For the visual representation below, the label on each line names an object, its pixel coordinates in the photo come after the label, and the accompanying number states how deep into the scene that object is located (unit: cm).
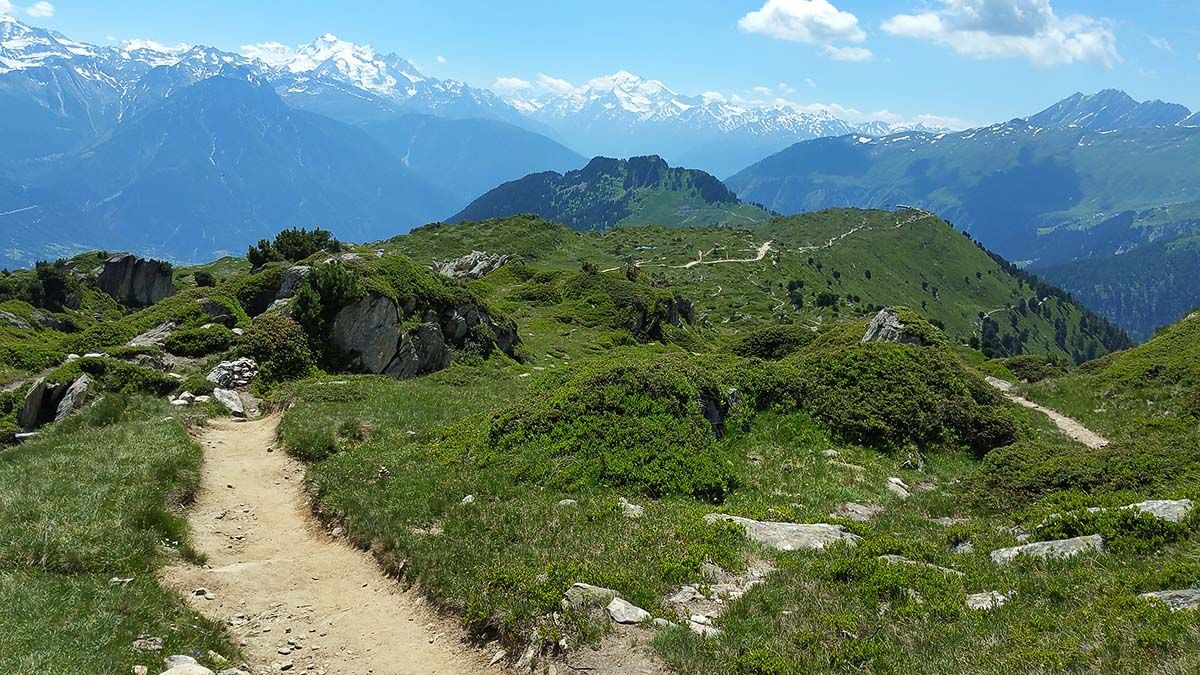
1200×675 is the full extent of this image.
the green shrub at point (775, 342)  5391
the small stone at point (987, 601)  1010
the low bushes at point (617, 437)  1830
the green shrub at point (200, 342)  3538
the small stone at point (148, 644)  989
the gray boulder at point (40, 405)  2739
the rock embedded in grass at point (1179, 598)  847
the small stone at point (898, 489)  1982
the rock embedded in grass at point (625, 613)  1049
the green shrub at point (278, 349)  3509
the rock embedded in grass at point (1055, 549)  1184
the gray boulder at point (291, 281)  4194
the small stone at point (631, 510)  1565
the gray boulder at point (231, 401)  2900
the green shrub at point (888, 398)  2467
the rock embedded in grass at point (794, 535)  1380
